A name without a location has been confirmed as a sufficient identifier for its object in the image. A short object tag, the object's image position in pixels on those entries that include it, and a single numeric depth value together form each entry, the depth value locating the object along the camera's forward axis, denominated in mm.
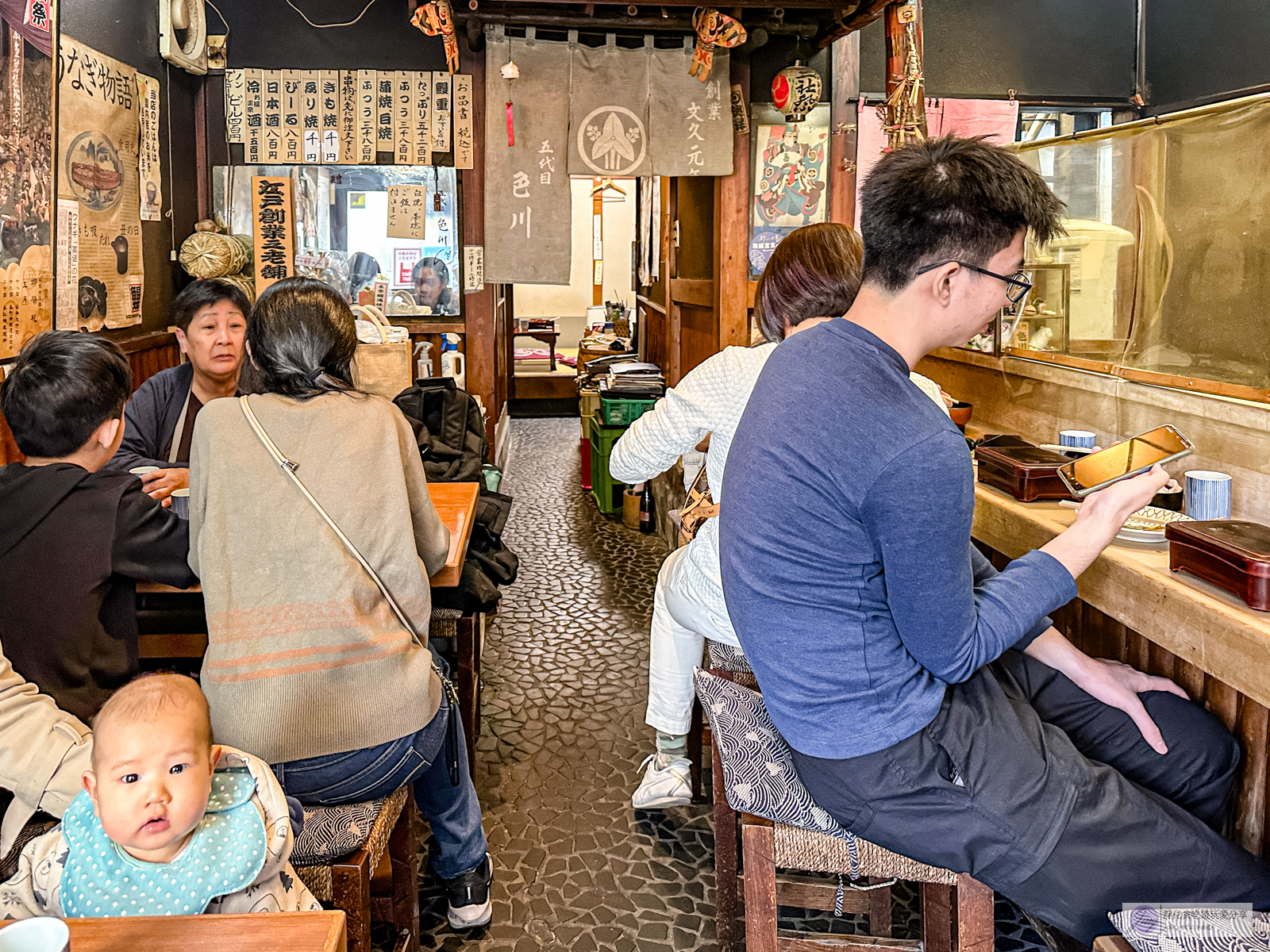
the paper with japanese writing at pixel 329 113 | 5785
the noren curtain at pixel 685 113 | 5785
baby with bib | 1473
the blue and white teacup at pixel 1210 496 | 2271
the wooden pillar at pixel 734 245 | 6086
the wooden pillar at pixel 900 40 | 4703
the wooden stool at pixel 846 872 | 1904
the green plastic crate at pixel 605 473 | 7090
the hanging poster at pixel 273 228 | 5848
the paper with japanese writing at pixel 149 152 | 4957
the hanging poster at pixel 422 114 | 5832
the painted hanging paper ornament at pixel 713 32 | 5316
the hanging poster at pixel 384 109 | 5809
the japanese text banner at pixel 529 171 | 5711
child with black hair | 2152
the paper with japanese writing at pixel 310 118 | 5777
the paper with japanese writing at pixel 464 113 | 5848
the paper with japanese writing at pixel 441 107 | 5852
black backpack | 4020
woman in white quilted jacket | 2746
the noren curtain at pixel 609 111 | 5738
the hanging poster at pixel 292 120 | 5770
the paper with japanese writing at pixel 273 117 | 5766
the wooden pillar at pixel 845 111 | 6047
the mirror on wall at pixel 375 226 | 5906
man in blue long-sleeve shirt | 1700
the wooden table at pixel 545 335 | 12602
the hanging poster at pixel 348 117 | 5797
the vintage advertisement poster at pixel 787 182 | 6094
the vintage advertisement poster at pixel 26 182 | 3486
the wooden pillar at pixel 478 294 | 5867
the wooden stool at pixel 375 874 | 1964
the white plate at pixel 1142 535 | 2291
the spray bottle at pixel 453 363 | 5930
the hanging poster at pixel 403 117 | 5820
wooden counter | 1814
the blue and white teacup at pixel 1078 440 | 2941
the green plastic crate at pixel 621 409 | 6969
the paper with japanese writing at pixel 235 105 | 5746
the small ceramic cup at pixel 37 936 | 1036
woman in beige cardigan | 2068
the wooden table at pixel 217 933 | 1229
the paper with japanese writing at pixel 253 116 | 5758
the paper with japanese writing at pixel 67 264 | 4016
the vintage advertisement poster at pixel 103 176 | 4133
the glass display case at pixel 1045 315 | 3678
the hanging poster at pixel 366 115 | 5801
